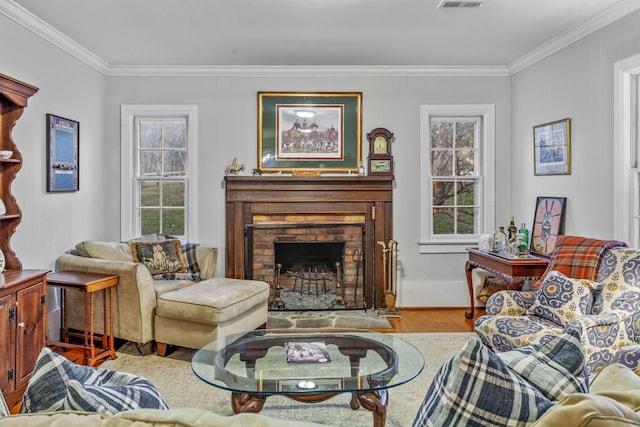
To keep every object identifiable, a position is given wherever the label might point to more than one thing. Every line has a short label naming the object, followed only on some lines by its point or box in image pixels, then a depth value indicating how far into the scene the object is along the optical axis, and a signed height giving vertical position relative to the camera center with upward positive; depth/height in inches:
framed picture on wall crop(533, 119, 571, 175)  162.4 +21.0
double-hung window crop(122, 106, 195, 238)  202.2 +13.5
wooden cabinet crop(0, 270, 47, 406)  105.4 -28.2
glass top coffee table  86.5 -32.1
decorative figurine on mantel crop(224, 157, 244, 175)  196.4 +15.9
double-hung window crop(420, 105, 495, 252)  203.5 +13.8
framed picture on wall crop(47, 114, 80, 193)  153.8 +18.0
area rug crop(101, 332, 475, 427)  104.7 -46.0
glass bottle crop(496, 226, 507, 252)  177.1 -13.4
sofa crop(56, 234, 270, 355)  140.7 -29.9
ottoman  139.0 -32.2
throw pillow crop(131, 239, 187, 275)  170.4 -17.8
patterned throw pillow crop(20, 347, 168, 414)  34.8 -14.7
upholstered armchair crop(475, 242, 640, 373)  105.2 -25.8
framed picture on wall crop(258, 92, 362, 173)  200.5 +31.6
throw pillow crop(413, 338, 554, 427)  35.7 -14.5
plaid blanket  125.2 -13.8
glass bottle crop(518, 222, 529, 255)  165.2 -12.0
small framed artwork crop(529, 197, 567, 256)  165.8 -6.4
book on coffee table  98.0 -31.3
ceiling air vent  131.7 +56.7
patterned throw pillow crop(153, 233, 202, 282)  171.8 -22.4
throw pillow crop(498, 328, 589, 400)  39.4 -14.1
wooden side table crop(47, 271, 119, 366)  135.4 -30.9
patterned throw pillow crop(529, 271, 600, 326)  114.7 -22.8
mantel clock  199.8 +21.1
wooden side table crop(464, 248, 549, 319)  153.7 -20.3
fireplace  197.2 -1.5
